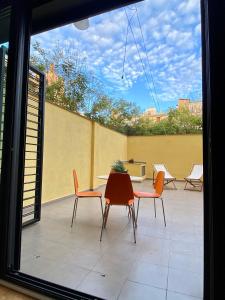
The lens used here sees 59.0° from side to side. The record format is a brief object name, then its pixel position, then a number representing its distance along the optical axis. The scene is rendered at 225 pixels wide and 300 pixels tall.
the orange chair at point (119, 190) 2.50
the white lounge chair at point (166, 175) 6.12
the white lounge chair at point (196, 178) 5.96
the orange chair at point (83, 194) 2.85
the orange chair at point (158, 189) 2.96
